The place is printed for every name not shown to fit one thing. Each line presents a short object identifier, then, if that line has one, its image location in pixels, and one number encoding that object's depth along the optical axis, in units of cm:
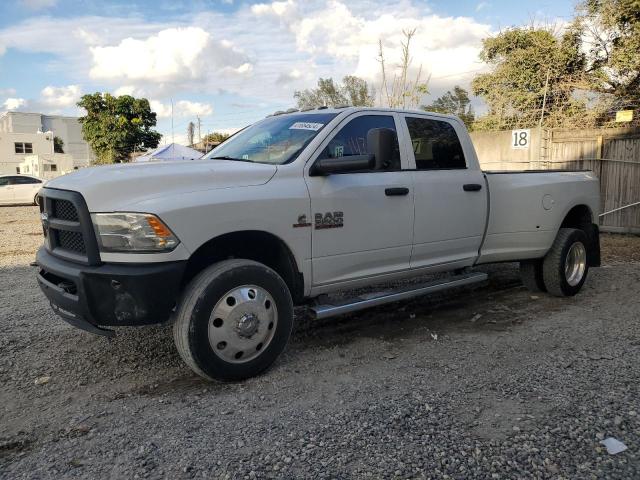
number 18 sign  1301
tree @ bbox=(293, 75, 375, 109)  3731
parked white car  2108
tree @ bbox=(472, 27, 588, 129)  1783
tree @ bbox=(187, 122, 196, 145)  6071
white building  5078
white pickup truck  340
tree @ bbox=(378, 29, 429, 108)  1573
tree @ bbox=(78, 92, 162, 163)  4334
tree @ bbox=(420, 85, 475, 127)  4037
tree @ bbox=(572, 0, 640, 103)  1620
